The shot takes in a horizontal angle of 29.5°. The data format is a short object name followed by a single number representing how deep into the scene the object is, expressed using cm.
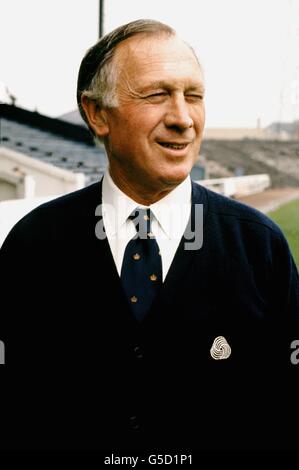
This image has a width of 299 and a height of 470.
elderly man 146
